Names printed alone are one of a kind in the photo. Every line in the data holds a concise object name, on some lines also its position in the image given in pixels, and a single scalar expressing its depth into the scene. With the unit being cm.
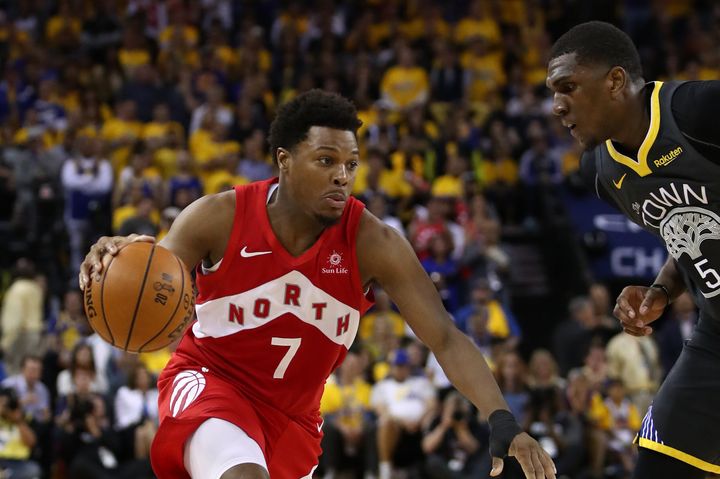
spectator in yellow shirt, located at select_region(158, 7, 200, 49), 1616
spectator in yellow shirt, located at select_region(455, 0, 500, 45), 1711
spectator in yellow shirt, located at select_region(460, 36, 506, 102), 1634
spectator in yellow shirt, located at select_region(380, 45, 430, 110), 1587
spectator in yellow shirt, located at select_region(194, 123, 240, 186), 1366
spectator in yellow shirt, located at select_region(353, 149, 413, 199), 1355
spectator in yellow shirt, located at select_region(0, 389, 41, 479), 1028
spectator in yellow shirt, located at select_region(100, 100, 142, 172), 1419
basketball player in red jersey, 479
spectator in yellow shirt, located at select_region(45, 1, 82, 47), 1620
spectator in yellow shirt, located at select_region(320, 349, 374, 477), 1105
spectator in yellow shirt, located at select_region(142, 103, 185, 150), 1386
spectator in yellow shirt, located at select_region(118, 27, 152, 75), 1592
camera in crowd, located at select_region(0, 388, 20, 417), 1026
